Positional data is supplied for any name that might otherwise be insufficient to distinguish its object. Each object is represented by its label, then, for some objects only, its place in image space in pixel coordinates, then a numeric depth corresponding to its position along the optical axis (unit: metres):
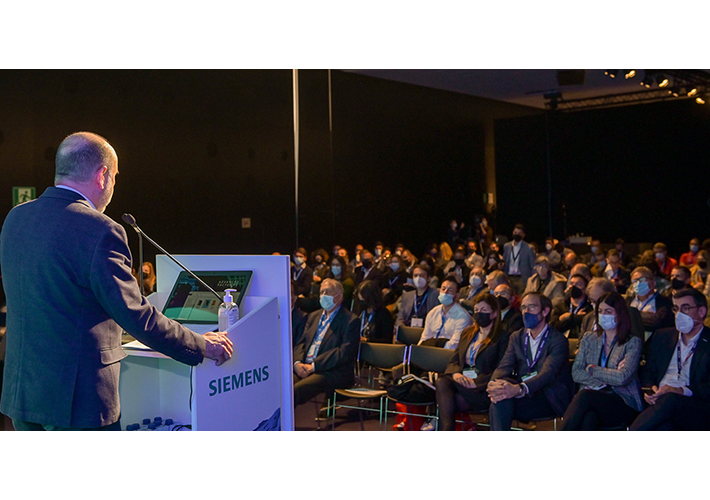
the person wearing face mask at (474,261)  9.98
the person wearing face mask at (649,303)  5.91
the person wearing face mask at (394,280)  8.58
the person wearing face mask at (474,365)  4.53
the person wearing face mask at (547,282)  7.77
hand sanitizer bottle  2.98
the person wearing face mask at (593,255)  12.58
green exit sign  9.19
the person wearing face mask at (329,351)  5.04
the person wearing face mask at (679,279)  7.38
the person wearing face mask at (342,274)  8.96
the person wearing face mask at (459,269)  10.04
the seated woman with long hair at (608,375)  4.07
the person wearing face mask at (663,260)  9.91
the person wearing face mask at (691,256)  10.85
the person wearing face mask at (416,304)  7.02
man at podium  2.16
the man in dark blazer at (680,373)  3.89
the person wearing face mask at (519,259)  10.90
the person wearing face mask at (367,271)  9.70
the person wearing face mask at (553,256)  10.24
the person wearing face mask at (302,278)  9.34
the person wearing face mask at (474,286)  7.49
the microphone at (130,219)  2.57
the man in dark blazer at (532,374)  4.24
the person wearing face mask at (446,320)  5.68
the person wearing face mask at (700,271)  8.34
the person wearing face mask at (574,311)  6.21
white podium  2.87
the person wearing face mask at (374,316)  6.70
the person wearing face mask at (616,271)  8.90
